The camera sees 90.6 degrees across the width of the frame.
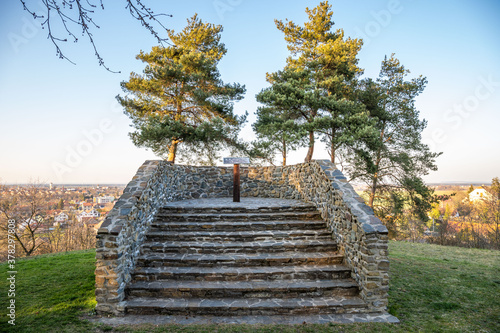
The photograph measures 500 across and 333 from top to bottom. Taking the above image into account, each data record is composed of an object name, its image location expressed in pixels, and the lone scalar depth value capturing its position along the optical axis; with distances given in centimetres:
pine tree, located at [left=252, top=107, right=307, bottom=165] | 1216
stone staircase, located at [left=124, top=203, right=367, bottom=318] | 360
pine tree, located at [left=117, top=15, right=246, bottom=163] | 1116
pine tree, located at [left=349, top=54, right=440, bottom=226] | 1357
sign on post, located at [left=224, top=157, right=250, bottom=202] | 750
